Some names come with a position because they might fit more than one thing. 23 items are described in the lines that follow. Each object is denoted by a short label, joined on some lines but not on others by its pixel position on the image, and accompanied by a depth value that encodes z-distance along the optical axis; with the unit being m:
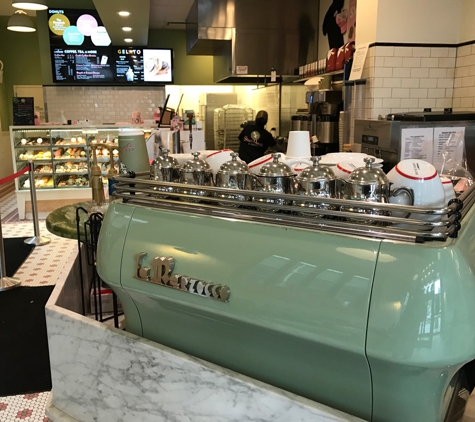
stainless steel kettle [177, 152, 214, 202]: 1.25
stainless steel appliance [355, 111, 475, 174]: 3.12
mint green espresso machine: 0.79
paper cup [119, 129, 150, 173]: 1.72
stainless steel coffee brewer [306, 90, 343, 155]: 4.67
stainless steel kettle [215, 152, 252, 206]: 1.16
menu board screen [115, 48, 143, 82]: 8.48
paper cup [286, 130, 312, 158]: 1.54
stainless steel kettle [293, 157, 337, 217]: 1.02
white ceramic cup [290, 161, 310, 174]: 1.28
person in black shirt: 5.73
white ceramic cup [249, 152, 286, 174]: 1.27
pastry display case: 6.14
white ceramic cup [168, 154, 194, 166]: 1.61
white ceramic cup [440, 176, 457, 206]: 1.06
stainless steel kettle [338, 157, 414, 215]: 0.95
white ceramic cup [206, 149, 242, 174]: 1.37
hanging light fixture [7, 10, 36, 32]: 6.62
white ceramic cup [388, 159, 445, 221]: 0.96
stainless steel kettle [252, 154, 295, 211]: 1.09
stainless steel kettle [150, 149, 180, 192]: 1.29
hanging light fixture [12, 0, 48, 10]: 5.00
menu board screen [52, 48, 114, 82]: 8.07
